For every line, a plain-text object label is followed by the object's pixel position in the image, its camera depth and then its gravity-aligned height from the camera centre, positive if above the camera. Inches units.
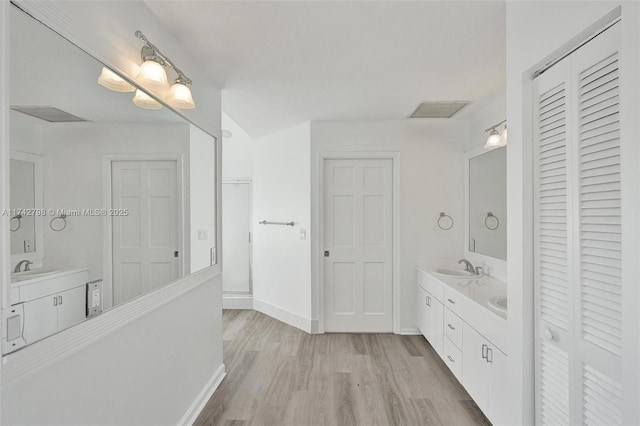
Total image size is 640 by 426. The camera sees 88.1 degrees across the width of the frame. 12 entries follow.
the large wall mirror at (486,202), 115.5 +3.6
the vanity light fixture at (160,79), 60.4 +25.6
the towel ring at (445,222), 149.0 -4.8
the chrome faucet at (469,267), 132.0 -22.6
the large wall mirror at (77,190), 39.2 +3.0
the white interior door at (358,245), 151.7 -15.7
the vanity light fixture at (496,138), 109.0 +24.4
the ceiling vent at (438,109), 127.0 +41.5
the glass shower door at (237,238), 190.9 -15.8
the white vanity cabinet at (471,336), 78.6 -37.0
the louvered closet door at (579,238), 44.4 -4.0
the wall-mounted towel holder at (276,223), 160.8 -6.2
